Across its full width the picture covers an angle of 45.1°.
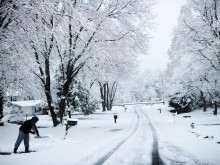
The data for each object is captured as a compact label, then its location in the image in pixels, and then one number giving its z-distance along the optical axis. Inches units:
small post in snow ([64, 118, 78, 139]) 592.1
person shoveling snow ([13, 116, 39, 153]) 405.7
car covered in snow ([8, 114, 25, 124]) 1296.3
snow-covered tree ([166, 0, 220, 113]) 858.1
